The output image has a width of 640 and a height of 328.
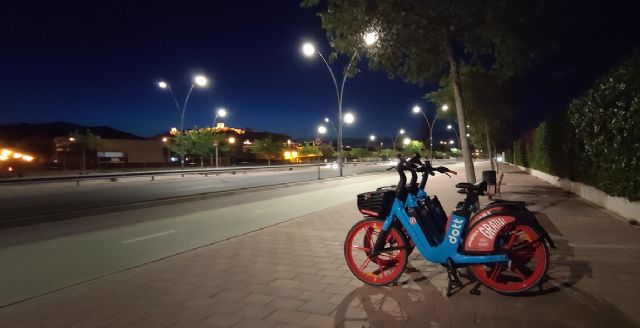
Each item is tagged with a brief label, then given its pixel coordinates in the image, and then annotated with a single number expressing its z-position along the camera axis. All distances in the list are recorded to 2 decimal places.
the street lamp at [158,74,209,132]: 25.50
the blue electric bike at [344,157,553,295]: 4.28
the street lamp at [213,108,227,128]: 36.87
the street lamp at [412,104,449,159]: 34.51
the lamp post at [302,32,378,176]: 10.04
